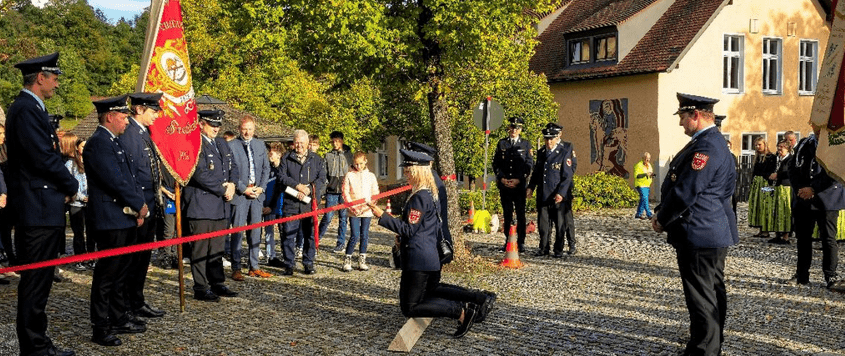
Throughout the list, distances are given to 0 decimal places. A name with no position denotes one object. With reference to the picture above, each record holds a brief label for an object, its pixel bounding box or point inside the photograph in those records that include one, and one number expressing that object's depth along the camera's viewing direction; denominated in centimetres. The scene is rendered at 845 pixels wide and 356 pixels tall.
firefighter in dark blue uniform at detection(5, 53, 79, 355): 614
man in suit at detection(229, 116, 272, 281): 1020
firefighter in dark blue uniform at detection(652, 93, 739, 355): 612
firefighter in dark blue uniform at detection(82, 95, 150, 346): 688
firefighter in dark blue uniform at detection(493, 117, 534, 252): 1279
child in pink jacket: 1073
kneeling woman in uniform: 704
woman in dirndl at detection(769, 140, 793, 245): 1301
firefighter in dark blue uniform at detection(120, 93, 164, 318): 738
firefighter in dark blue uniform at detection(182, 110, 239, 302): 875
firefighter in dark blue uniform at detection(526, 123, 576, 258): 1248
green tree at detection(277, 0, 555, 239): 1002
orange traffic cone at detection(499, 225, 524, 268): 1137
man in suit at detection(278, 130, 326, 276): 1079
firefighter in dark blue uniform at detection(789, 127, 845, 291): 937
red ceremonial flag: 818
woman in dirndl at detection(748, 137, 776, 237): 1434
